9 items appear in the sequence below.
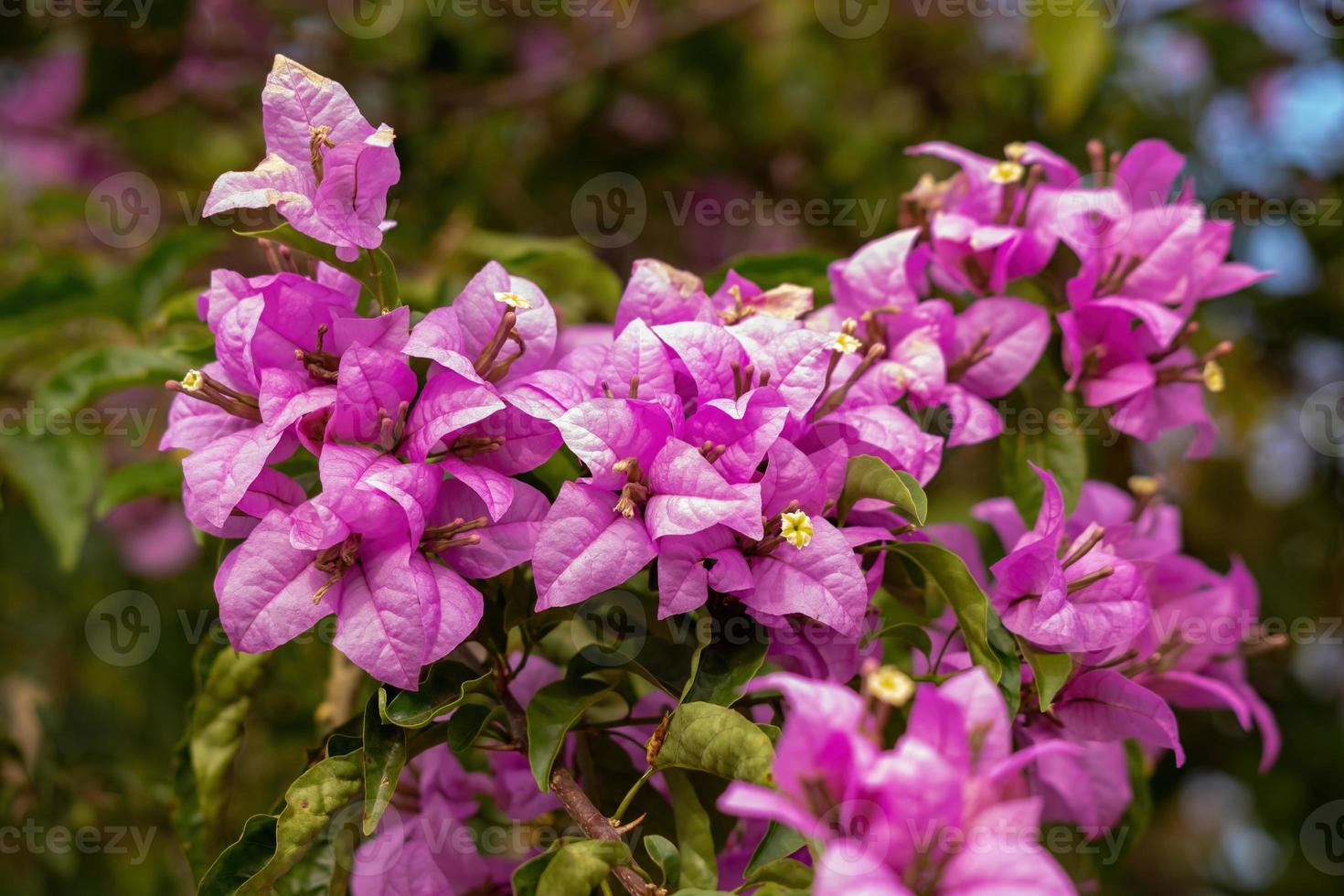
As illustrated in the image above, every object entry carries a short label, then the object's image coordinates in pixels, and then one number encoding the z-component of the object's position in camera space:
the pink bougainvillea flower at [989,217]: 0.96
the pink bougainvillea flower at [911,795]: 0.53
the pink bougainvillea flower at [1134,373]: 0.95
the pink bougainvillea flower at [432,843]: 0.83
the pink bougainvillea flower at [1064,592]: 0.78
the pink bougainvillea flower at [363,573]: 0.71
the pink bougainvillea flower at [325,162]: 0.75
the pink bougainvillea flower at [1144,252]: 0.94
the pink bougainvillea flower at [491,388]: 0.74
